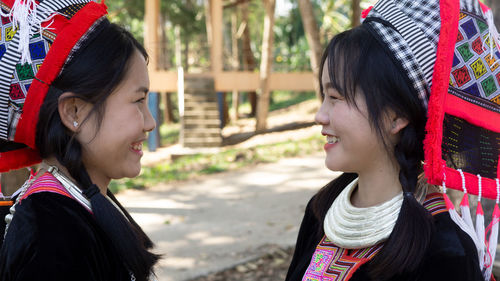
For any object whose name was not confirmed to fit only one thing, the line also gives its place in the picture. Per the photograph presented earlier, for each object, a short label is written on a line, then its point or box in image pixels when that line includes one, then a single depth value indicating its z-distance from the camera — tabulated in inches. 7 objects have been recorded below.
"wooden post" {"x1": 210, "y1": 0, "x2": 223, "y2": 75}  519.5
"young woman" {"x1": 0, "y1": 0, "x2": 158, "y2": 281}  58.9
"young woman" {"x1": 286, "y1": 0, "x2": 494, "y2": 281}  63.2
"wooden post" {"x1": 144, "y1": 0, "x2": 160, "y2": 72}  523.2
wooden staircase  478.3
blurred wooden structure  519.5
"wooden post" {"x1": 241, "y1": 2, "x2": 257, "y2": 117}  639.1
